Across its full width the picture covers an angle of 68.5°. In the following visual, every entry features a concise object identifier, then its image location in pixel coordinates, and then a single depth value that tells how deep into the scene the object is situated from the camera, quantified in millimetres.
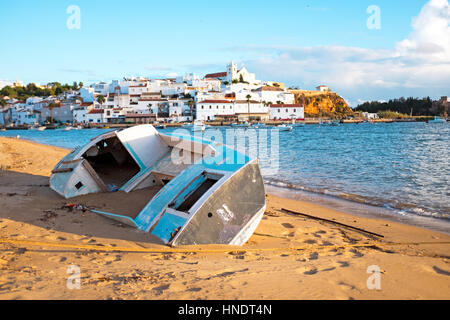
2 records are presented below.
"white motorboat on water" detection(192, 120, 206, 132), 59234
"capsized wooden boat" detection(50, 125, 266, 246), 5527
